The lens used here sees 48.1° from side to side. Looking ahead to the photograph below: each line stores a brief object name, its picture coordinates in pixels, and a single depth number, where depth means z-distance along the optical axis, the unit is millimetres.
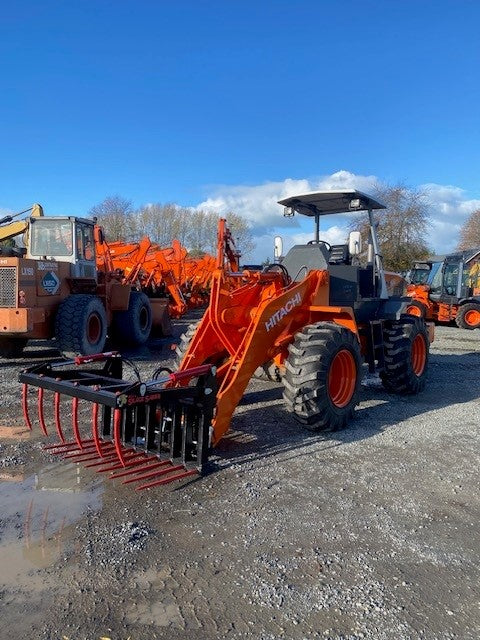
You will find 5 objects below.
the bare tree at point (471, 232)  45812
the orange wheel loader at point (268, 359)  4516
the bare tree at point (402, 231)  30391
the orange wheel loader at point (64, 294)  8719
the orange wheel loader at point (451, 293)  17812
